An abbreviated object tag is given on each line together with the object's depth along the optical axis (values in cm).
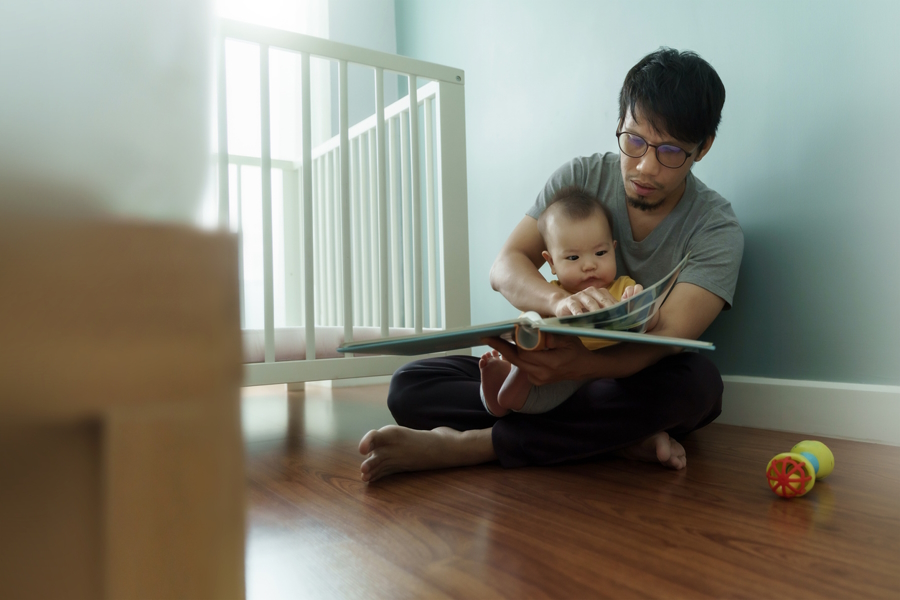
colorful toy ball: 72
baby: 105
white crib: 118
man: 86
